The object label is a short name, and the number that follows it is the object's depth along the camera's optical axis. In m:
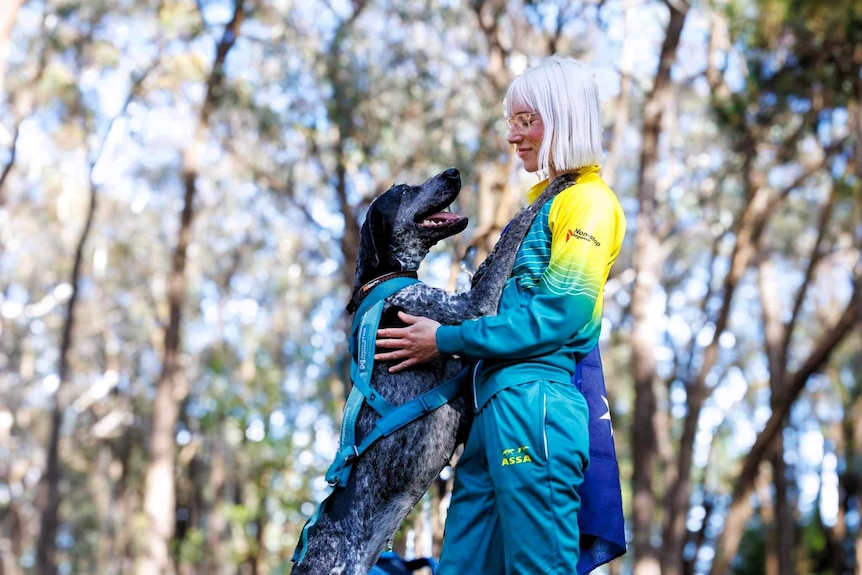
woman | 2.88
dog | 3.11
